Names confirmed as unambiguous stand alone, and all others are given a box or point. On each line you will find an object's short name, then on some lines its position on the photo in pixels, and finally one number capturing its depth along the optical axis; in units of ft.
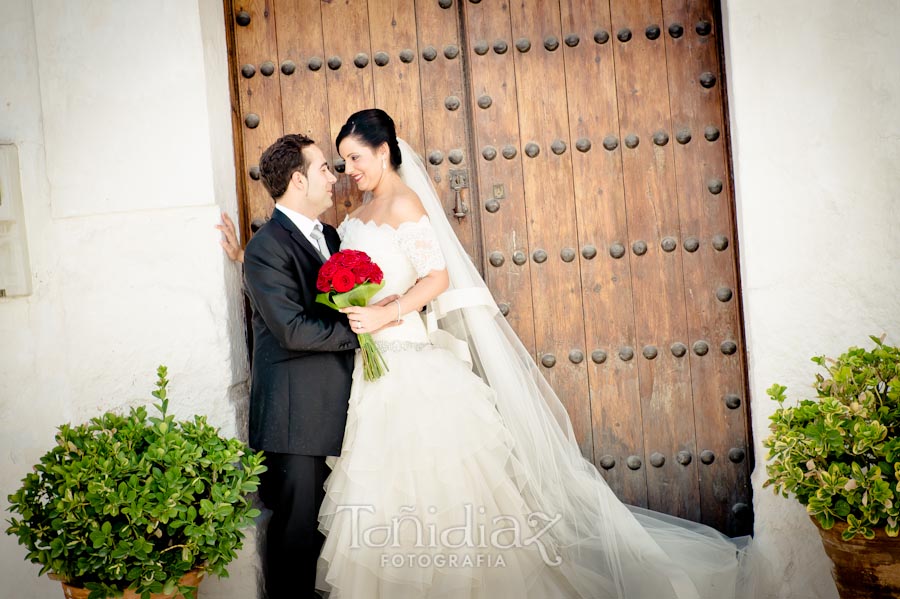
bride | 7.58
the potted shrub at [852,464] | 7.02
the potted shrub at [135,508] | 6.73
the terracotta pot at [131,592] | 6.95
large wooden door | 9.76
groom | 7.97
